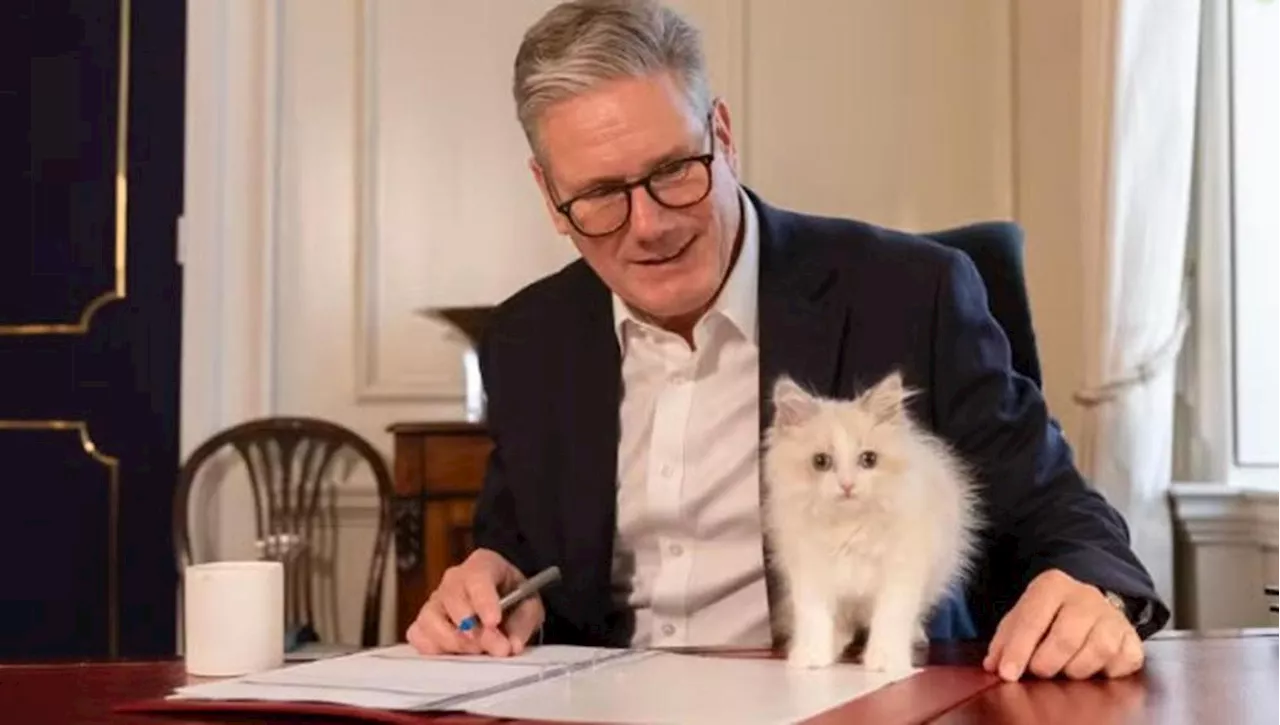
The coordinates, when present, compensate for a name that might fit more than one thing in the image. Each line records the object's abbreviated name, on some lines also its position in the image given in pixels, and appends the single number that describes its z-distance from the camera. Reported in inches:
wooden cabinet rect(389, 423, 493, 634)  110.0
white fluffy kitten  43.2
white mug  49.7
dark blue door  130.6
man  56.6
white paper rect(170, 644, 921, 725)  39.7
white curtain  95.6
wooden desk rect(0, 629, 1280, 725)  38.8
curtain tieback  95.8
